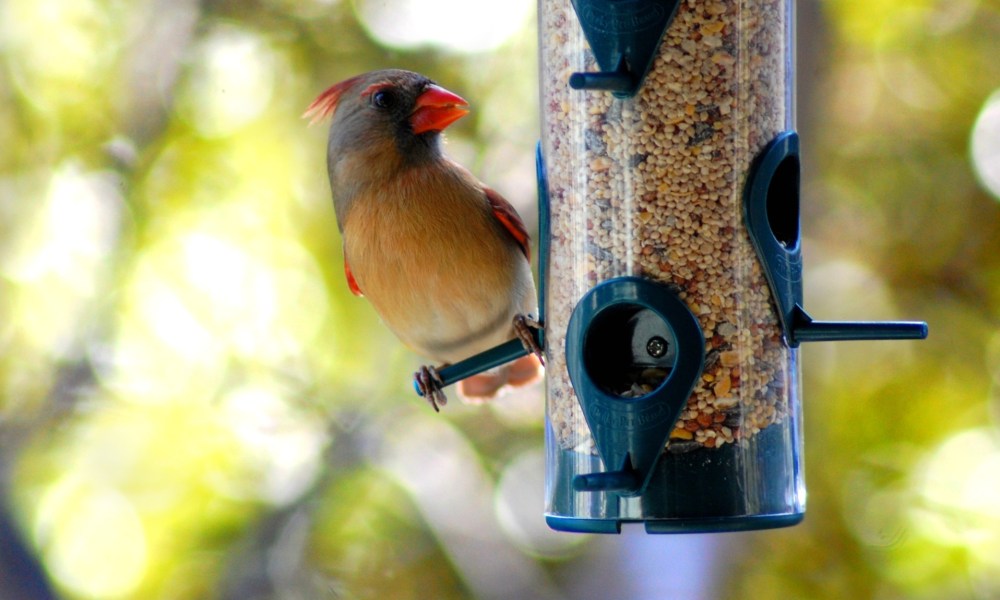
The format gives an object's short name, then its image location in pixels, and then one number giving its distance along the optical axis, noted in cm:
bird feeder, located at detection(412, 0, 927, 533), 473
